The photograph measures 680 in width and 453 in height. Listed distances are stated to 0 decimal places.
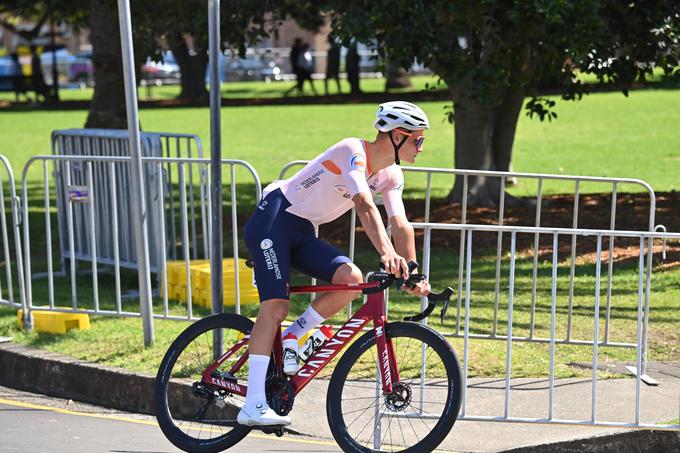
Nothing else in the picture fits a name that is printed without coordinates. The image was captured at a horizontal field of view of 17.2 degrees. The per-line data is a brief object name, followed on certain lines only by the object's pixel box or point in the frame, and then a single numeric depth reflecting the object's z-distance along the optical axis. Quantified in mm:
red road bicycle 10766
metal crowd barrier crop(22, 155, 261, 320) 15987
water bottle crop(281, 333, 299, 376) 11174
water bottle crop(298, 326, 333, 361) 11251
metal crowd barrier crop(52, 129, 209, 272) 19688
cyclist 10653
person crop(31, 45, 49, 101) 74249
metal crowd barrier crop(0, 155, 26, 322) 16156
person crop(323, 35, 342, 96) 72898
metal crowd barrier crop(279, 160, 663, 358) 14092
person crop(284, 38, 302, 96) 74531
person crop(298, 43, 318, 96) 74080
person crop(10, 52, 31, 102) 77599
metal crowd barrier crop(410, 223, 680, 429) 11603
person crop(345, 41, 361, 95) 69915
